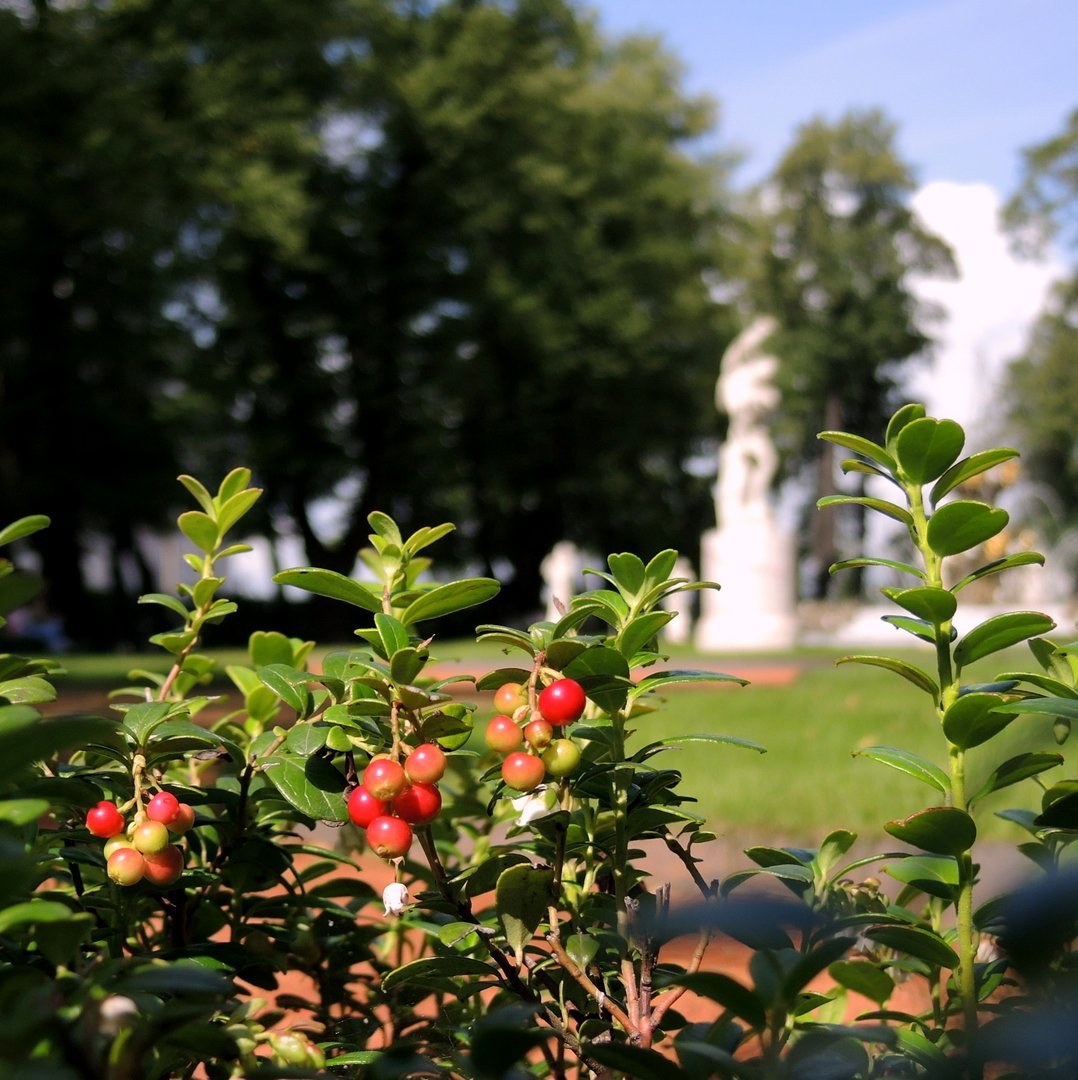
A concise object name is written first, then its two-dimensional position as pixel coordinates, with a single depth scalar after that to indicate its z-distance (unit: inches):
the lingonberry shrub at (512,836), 27.0
